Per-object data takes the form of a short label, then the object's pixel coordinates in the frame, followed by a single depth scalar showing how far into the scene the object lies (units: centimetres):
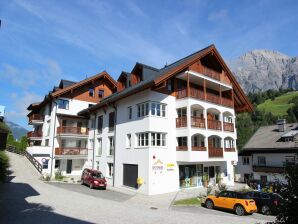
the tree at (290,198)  632
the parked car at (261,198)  1887
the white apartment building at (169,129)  2503
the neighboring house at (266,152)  3872
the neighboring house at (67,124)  3447
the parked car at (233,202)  1767
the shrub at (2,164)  1794
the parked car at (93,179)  2633
